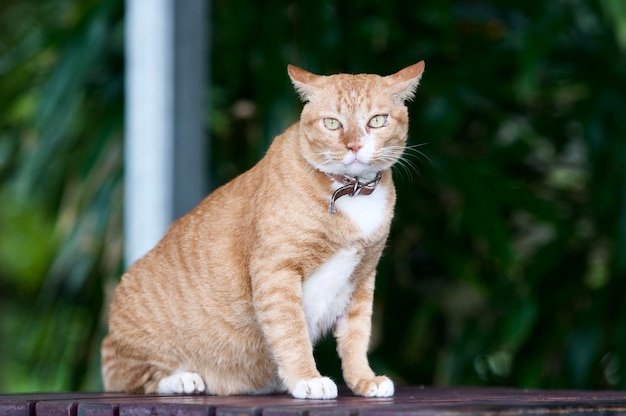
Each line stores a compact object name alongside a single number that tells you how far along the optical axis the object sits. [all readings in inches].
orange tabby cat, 154.1
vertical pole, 172.4
